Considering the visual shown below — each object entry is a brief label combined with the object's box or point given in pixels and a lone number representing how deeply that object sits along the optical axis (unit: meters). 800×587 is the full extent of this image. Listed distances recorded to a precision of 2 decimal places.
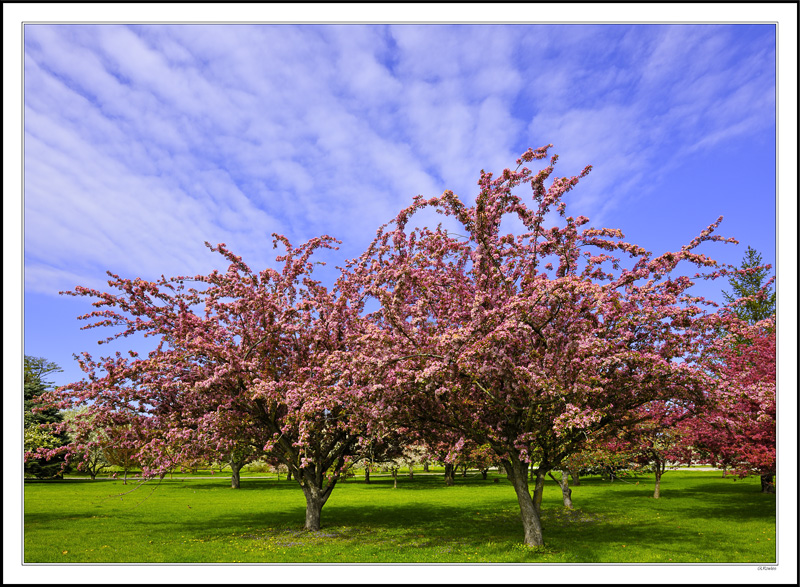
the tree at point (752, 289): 39.89
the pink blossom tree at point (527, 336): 11.53
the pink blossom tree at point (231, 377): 14.53
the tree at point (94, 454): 15.64
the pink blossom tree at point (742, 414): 11.81
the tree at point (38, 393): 44.84
